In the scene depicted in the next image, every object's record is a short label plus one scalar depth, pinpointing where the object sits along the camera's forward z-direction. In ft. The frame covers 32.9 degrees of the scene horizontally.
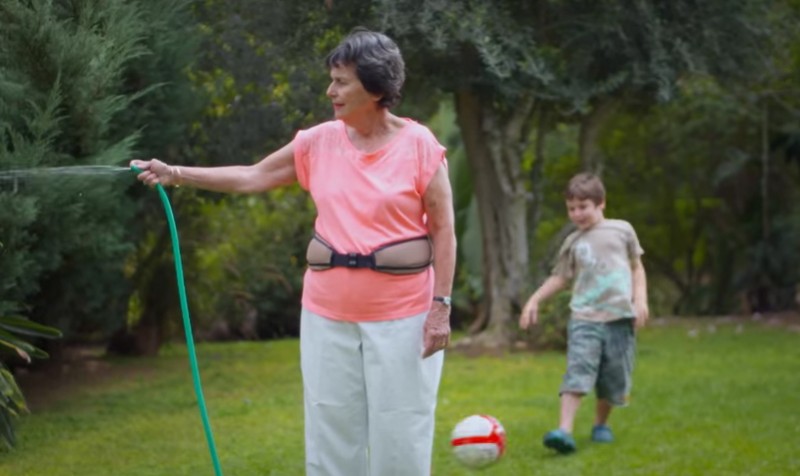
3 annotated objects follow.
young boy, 25.05
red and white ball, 18.70
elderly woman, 14.69
